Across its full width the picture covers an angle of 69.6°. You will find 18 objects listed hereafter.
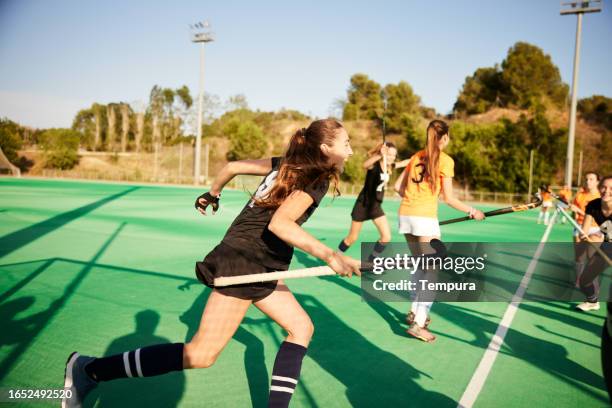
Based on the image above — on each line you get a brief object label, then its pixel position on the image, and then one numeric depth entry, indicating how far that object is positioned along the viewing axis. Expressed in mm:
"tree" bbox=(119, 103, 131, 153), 85312
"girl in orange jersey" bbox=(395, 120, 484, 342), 4879
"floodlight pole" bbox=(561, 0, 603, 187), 26812
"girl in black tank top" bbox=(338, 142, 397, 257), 7395
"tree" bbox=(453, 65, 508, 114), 81875
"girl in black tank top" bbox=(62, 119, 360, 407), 2707
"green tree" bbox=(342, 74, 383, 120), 91312
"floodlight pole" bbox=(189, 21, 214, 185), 45906
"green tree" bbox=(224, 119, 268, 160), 64875
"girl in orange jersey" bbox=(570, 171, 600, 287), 7377
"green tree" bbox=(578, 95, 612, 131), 66938
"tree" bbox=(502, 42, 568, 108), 76500
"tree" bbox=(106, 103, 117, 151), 86250
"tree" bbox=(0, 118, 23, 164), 49447
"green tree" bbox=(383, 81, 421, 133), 80812
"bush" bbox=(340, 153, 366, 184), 53312
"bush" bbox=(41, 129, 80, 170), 63156
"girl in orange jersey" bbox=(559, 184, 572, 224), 14891
